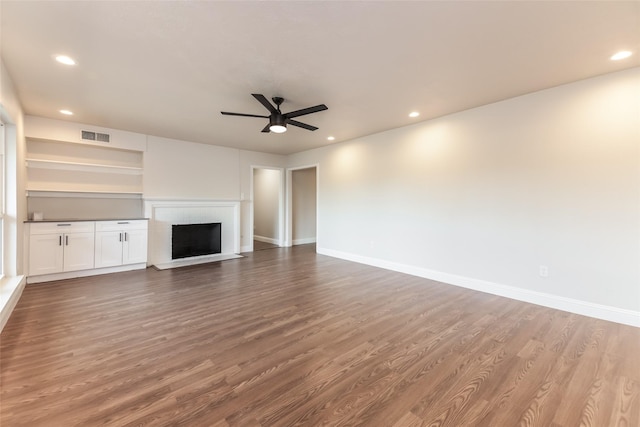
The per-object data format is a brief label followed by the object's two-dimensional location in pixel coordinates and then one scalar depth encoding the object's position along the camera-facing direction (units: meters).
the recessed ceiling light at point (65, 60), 2.56
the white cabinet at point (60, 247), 4.04
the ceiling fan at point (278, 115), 3.13
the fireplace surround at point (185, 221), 5.40
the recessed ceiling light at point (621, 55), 2.49
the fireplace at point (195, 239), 5.59
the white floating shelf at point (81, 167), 4.48
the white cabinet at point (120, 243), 4.57
